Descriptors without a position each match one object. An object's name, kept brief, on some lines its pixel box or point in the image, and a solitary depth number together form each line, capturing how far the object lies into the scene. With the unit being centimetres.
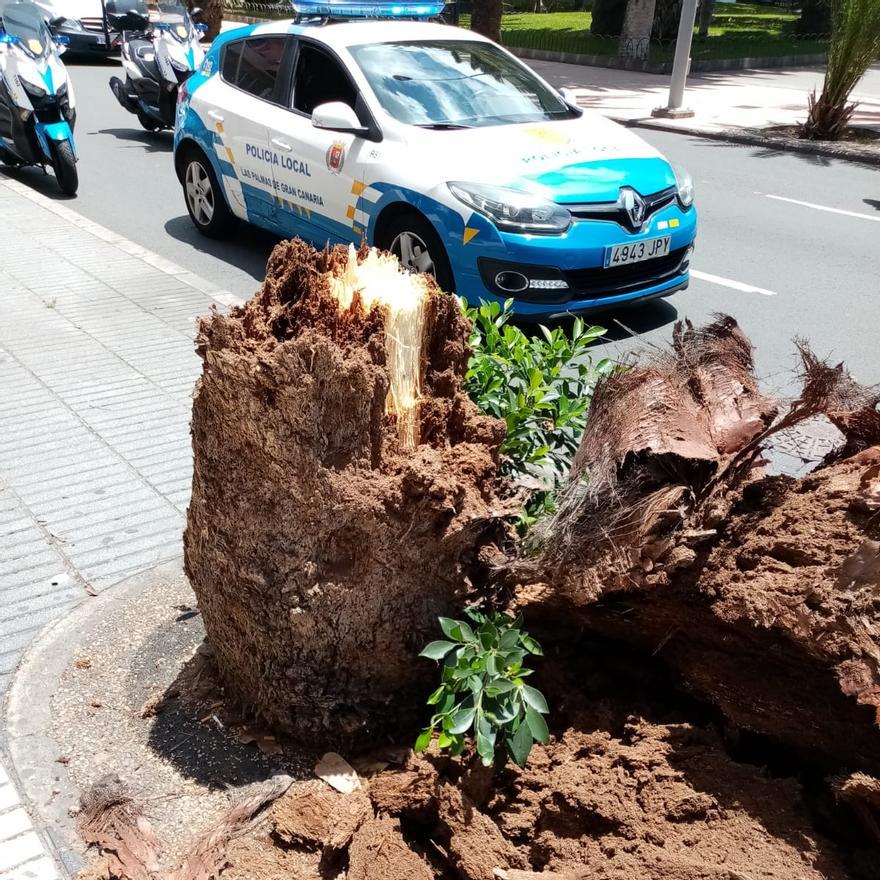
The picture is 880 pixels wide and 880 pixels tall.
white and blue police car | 643
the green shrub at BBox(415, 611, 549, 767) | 224
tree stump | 242
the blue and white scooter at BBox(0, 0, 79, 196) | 1077
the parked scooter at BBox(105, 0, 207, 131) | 1408
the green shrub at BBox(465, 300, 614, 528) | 288
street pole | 1658
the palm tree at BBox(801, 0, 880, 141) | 1452
